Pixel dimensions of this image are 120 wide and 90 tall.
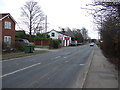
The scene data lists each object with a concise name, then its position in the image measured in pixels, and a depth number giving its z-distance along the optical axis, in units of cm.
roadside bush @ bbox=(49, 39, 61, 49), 3020
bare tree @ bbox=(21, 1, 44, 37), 3567
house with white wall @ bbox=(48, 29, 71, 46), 4672
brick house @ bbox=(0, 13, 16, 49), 2025
